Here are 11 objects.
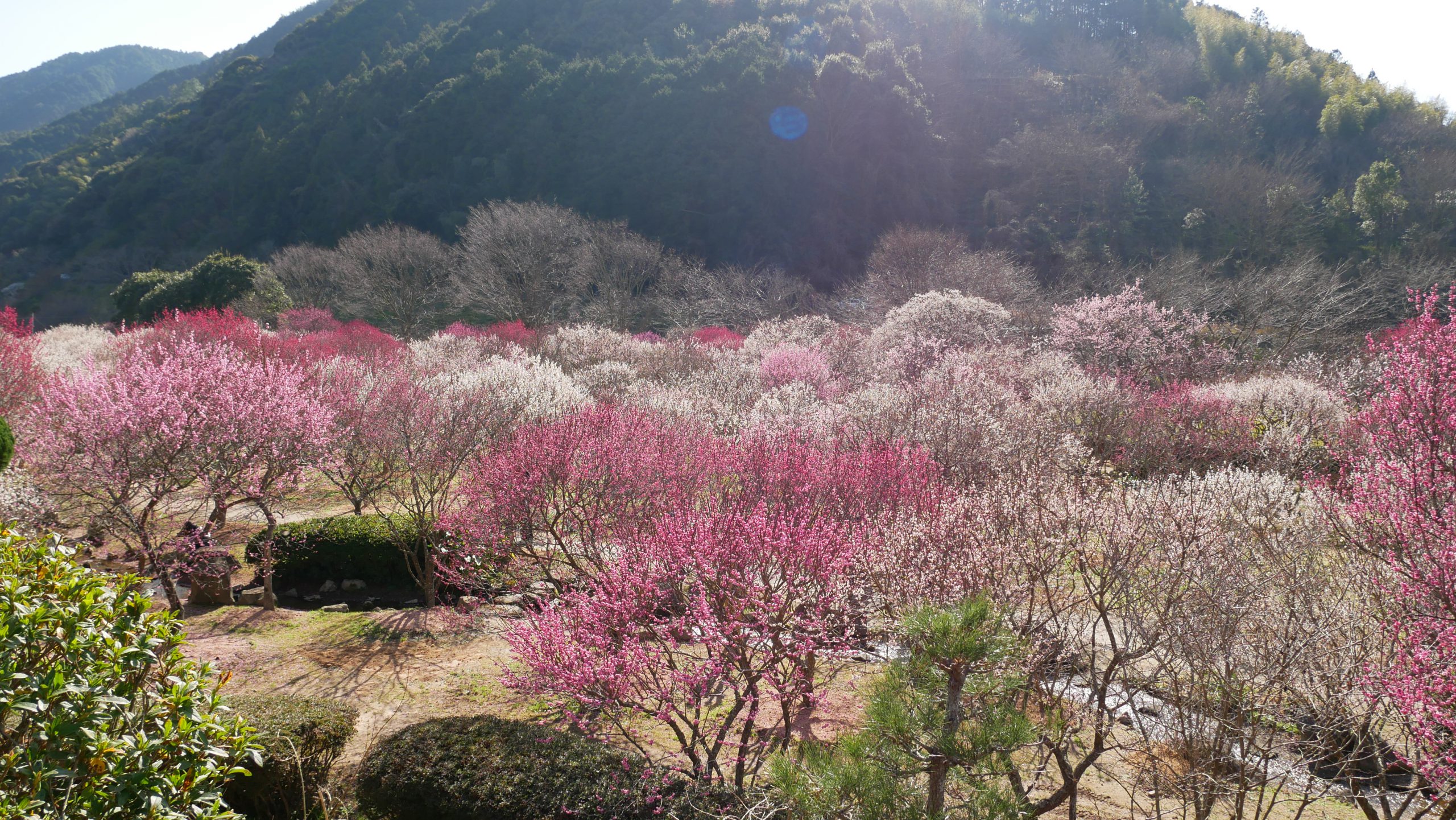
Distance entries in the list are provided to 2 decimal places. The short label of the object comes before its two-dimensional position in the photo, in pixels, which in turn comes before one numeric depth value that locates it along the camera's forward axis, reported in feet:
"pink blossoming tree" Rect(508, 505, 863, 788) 16.01
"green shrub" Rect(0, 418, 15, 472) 36.35
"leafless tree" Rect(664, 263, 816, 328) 104.12
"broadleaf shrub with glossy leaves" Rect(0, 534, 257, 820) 8.91
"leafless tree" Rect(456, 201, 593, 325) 104.12
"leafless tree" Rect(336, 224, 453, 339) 105.70
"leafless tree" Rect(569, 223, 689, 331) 107.76
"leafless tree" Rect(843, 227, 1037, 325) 90.33
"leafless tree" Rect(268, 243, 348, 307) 109.60
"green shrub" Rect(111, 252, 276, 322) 95.81
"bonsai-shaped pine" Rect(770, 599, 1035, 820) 12.64
